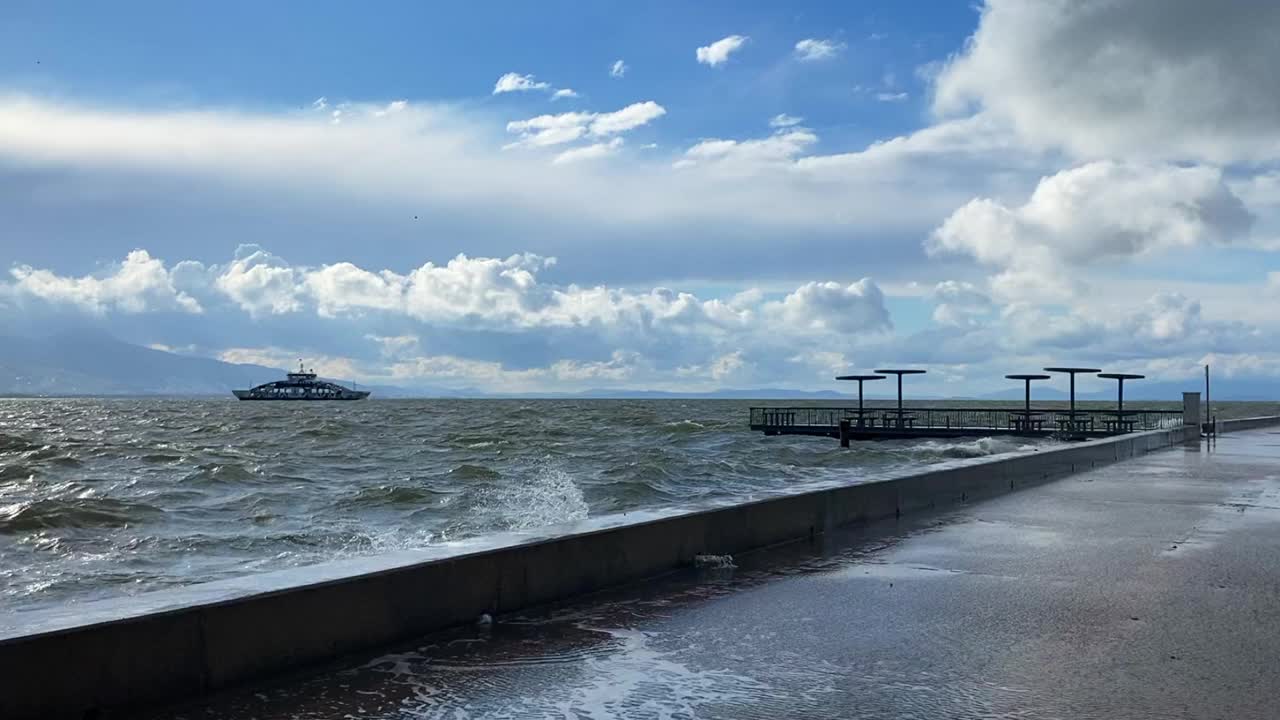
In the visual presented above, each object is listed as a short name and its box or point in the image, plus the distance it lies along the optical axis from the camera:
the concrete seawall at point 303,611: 4.87
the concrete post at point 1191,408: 42.53
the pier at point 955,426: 49.69
